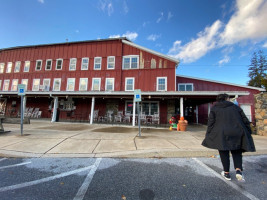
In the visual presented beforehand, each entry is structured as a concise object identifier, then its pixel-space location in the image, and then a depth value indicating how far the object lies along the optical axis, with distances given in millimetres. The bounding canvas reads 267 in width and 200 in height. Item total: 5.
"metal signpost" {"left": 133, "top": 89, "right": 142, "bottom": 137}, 5694
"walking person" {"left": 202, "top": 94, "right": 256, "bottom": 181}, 2287
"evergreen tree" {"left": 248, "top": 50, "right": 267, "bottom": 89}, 28858
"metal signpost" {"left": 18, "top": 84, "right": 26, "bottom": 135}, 5486
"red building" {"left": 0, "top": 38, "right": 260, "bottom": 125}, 11719
